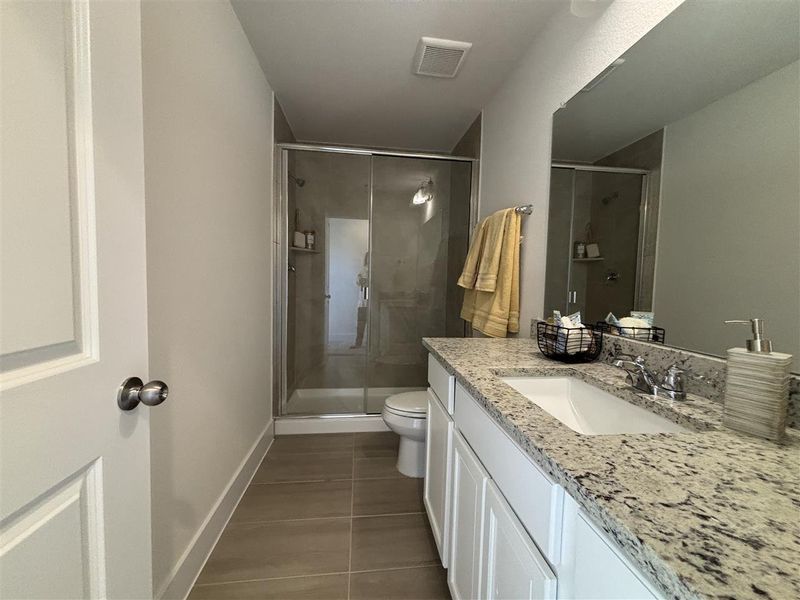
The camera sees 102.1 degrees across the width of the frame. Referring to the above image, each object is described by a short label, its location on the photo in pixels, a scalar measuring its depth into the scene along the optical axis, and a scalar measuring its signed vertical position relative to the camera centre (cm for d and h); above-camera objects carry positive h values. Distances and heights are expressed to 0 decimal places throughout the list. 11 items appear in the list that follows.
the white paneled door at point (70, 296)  41 -4
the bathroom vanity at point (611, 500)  33 -27
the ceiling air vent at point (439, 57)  163 +119
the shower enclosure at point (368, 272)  267 +7
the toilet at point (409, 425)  181 -82
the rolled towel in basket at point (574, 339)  109 -18
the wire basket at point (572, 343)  109 -20
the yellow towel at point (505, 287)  168 -2
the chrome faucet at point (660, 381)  79 -24
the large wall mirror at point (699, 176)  68 +30
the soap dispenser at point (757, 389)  56 -18
